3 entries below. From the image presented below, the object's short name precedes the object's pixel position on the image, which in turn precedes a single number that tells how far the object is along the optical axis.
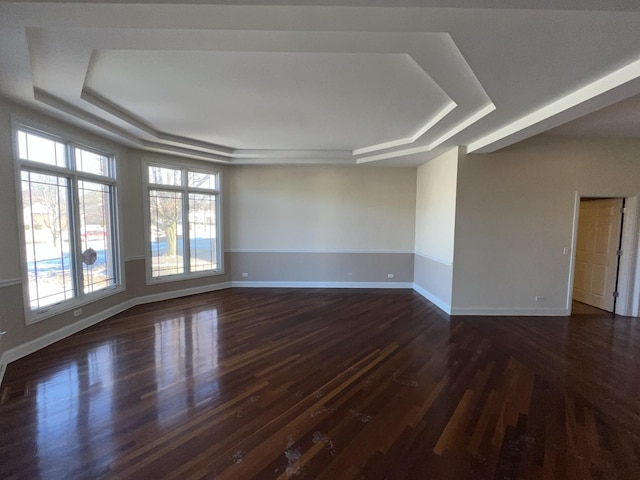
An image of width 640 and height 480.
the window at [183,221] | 5.18
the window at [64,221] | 3.25
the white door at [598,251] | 4.58
